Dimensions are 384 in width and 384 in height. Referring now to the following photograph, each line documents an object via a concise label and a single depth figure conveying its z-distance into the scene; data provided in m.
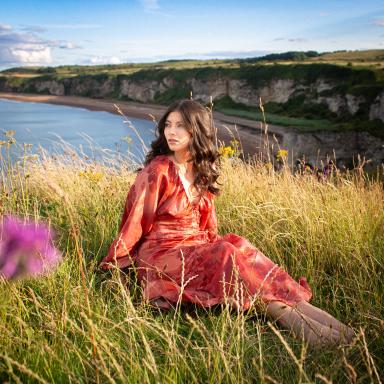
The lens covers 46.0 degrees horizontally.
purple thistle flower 0.95
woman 2.60
